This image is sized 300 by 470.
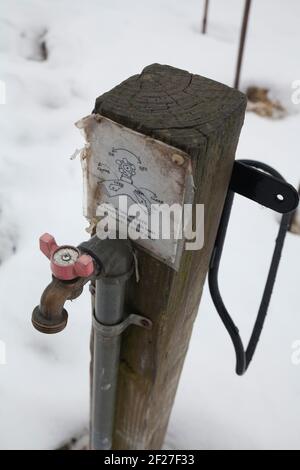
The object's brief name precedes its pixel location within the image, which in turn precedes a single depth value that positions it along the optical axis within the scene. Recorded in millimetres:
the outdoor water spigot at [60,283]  663
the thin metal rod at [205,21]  3160
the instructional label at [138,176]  596
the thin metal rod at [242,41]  2236
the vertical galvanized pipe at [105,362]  767
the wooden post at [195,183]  603
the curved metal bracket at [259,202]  729
